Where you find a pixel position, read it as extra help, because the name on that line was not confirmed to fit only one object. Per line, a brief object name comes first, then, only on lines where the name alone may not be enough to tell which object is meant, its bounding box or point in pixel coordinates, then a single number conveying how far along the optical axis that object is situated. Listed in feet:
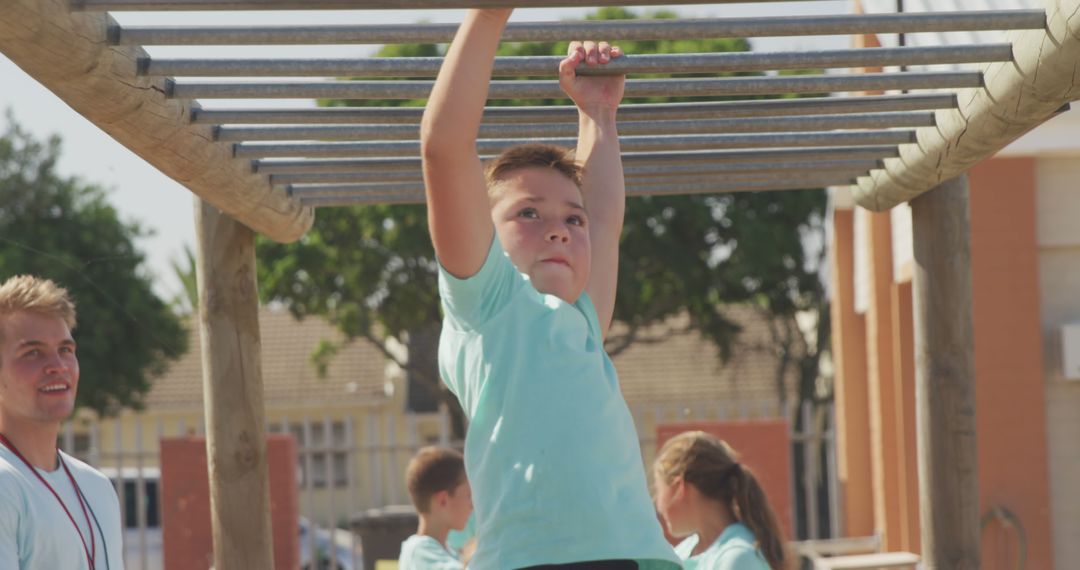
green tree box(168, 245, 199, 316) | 145.18
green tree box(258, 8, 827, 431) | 145.59
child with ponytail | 28.40
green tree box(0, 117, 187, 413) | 164.35
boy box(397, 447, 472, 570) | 37.83
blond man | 23.09
